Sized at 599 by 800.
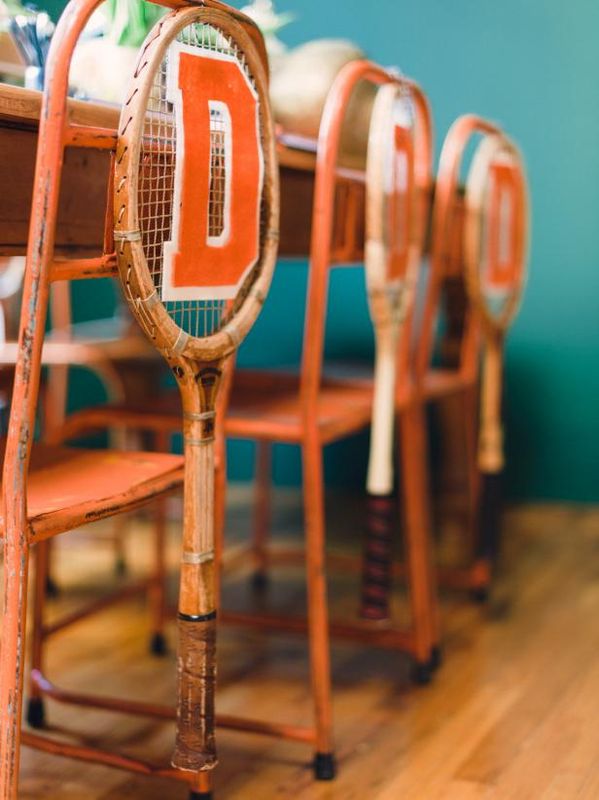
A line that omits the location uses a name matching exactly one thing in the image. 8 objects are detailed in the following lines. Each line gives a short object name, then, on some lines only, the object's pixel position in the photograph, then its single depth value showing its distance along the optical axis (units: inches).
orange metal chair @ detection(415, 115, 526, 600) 96.0
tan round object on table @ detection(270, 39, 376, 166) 92.5
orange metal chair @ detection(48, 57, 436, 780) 81.3
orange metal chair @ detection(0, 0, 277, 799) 63.2
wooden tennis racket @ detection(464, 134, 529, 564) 101.0
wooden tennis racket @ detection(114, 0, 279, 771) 66.2
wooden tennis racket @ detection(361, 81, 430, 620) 85.1
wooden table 67.4
